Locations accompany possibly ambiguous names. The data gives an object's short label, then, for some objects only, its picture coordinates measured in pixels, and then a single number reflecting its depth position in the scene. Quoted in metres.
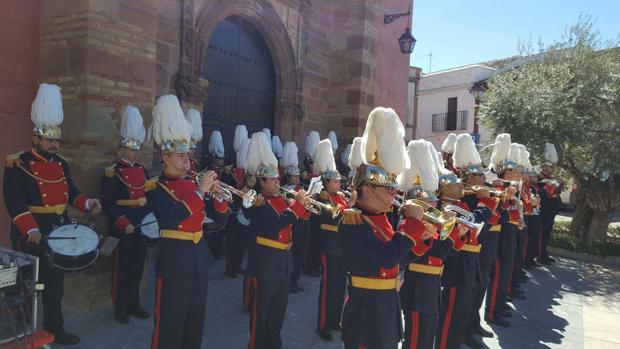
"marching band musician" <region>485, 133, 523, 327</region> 5.88
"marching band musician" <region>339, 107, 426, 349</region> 3.00
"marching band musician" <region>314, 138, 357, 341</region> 4.95
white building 28.27
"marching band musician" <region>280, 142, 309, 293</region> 6.46
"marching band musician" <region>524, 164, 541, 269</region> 8.63
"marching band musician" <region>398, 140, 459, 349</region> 3.75
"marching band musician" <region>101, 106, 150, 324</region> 5.09
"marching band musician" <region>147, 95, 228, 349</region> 3.56
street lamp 11.09
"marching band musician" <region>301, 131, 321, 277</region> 7.43
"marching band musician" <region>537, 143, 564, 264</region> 9.42
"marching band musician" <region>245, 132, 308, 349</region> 4.19
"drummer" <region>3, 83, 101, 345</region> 4.30
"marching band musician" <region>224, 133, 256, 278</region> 6.86
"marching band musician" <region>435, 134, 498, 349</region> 4.38
